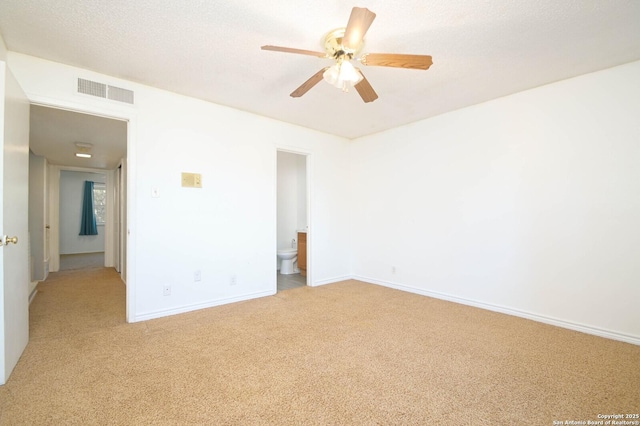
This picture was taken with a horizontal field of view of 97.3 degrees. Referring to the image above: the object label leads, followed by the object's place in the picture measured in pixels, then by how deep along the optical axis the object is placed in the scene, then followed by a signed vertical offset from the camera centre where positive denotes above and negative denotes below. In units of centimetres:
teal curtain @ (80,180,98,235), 782 -5
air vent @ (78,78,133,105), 252 +112
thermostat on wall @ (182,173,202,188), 307 +35
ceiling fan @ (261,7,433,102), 178 +101
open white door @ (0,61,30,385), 172 -7
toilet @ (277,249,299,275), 498 -87
